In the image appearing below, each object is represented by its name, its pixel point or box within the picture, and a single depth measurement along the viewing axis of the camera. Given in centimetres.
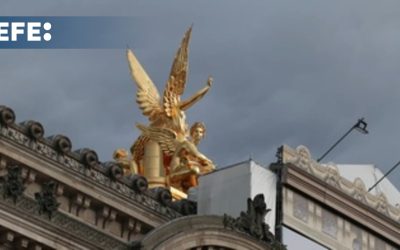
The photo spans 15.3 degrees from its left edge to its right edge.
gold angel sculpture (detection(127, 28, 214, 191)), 4762
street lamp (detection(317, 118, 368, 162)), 5028
